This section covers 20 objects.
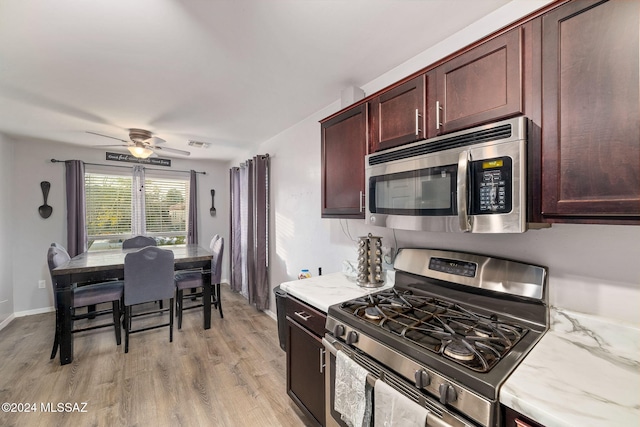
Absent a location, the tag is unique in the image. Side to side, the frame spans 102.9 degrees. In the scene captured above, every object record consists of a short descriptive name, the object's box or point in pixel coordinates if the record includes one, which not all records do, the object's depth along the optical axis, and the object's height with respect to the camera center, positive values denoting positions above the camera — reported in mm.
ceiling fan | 2996 +845
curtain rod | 3721 +778
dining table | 2398 -631
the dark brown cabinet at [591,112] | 755 +308
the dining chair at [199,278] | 3188 -863
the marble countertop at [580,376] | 664 -524
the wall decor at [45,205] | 3660 +131
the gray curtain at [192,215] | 4785 -47
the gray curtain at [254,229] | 3611 -260
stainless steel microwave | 945 +124
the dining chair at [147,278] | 2643 -703
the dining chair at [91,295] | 2555 -845
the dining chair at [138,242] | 3723 -438
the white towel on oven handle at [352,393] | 1098 -823
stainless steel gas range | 822 -506
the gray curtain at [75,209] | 3738 +70
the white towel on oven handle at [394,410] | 895 -741
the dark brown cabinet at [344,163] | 1672 +341
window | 4059 +72
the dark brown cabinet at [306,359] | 1465 -919
